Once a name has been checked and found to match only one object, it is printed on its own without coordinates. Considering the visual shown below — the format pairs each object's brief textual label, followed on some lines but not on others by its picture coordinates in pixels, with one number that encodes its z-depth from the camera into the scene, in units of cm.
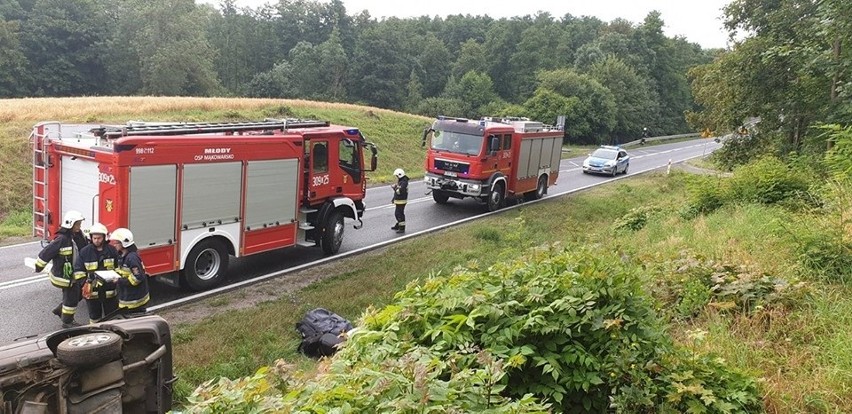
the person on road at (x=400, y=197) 1361
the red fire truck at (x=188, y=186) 801
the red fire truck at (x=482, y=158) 1627
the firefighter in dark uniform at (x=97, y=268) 678
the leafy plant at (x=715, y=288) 530
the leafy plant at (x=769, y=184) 1089
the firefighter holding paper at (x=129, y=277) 675
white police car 2761
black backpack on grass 688
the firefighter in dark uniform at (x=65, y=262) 702
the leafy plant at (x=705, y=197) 1186
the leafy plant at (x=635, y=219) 1235
